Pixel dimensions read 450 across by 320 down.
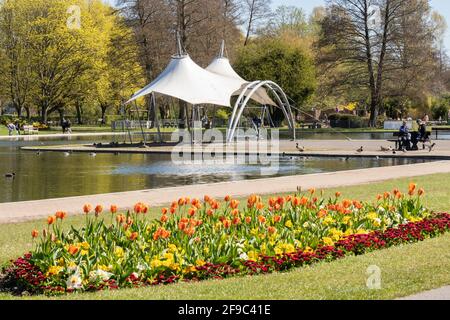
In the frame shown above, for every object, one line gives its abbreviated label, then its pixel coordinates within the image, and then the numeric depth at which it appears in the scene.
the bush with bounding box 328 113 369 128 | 70.75
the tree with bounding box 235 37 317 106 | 73.19
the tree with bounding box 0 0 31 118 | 72.00
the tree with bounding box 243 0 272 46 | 83.69
